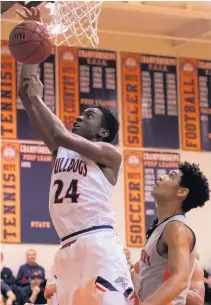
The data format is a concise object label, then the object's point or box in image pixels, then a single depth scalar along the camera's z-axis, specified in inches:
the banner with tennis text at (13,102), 535.8
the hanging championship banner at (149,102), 569.3
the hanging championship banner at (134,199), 549.6
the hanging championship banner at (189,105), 581.3
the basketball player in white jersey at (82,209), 176.2
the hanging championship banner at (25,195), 518.9
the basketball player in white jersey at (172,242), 164.2
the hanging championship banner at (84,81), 554.6
